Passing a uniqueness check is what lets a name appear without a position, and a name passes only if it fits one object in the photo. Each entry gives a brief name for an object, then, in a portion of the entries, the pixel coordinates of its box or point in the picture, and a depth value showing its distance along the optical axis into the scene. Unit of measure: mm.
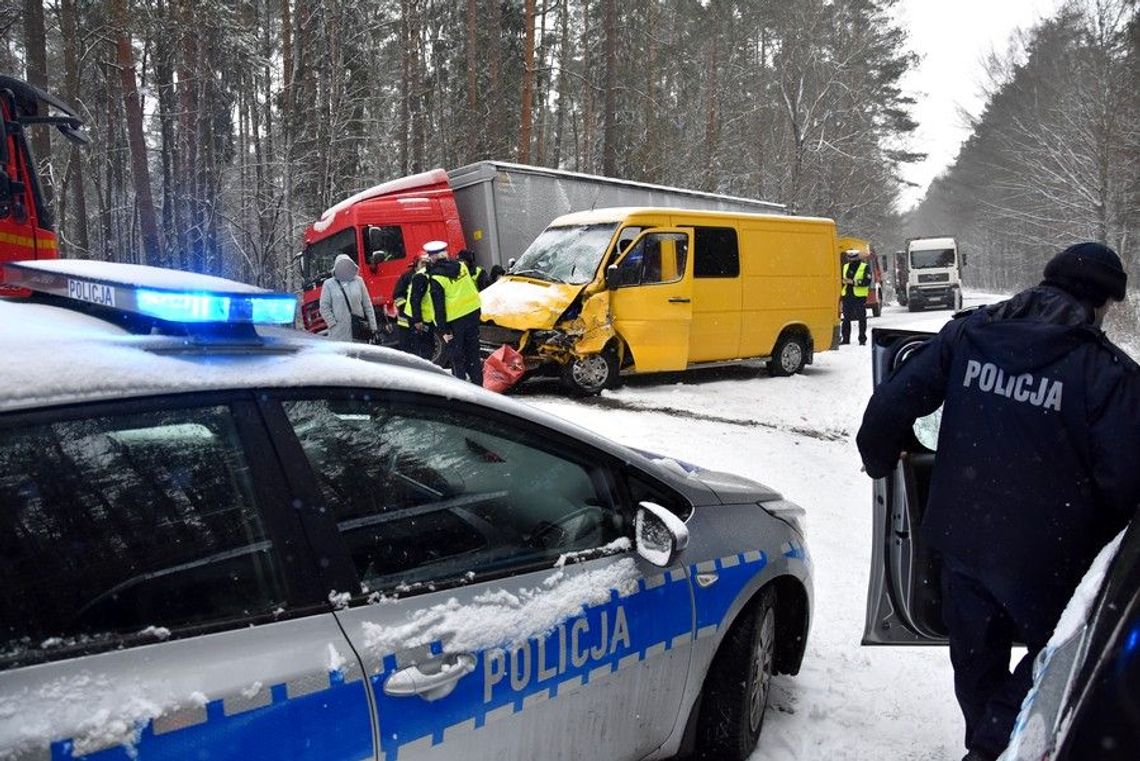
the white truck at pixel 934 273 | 29828
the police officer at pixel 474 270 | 11480
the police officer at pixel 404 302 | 9789
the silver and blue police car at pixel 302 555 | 1342
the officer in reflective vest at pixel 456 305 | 8758
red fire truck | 6070
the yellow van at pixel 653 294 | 9336
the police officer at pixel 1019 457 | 2156
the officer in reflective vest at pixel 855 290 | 15844
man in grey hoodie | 8000
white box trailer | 14445
